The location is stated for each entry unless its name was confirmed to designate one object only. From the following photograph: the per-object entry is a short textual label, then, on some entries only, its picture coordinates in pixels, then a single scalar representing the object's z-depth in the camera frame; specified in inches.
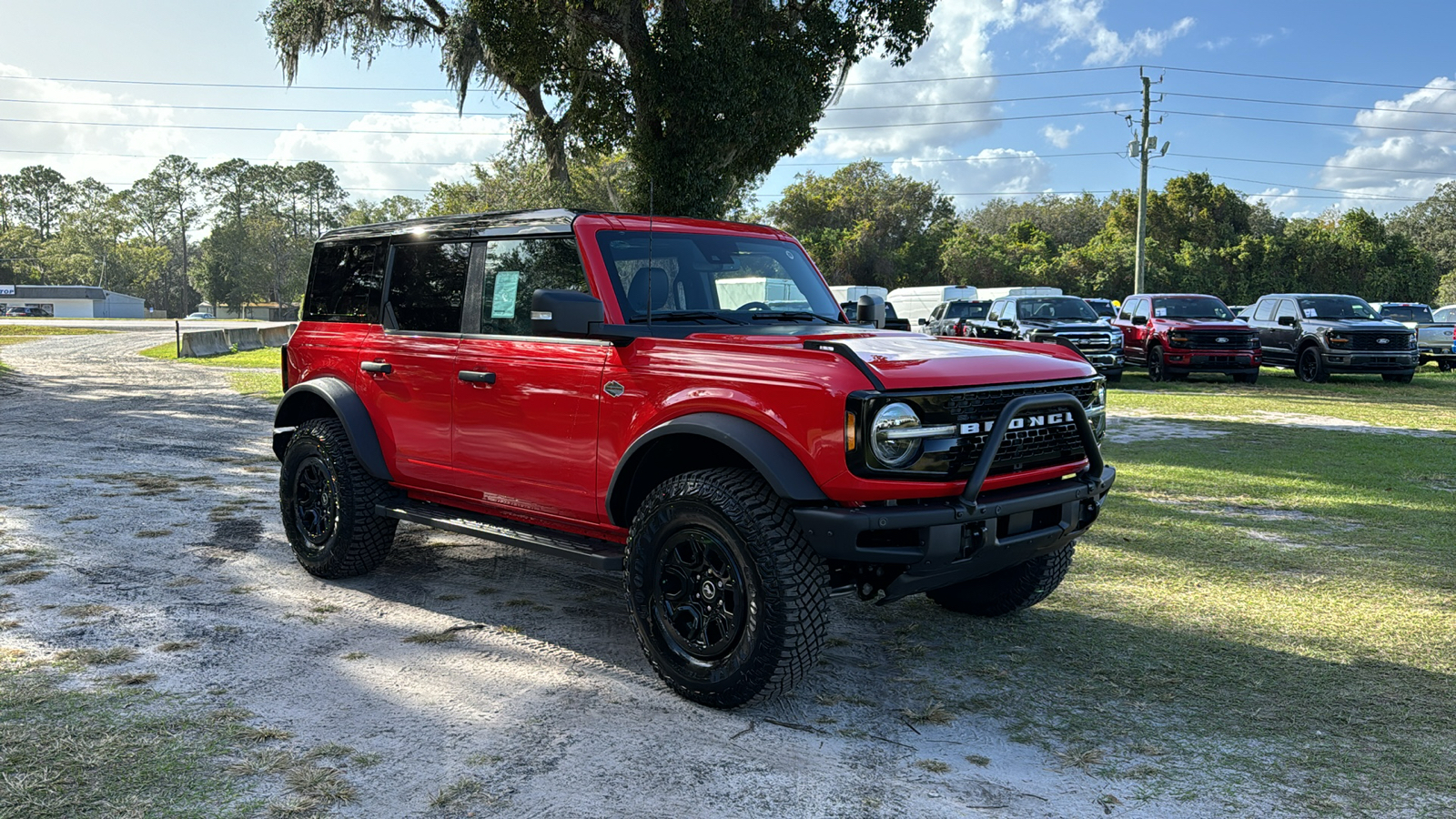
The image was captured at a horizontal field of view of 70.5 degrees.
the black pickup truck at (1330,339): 784.9
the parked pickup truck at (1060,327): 765.9
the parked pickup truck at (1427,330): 970.7
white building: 4092.0
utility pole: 1364.4
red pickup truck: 800.3
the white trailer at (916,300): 1439.5
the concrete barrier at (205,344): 1238.9
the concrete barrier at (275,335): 1448.1
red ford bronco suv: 152.3
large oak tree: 606.9
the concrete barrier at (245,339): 1396.4
